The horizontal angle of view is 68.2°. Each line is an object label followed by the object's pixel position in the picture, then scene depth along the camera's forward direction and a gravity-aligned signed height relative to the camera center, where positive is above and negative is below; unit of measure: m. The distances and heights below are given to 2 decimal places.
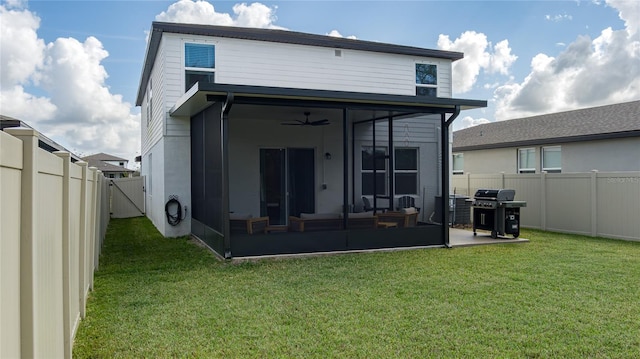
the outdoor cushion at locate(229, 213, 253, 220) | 8.76 -0.66
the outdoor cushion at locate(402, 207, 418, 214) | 9.82 -0.63
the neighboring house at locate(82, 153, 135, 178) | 38.09 +1.02
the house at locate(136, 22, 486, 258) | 9.17 +1.13
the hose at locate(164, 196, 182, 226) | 10.92 -0.72
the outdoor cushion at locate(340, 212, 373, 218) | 9.03 -0.66
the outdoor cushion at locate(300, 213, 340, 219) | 8.76 -0.65
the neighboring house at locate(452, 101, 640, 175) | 14.10 +1.24
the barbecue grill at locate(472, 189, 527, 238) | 10.05 -0.68
